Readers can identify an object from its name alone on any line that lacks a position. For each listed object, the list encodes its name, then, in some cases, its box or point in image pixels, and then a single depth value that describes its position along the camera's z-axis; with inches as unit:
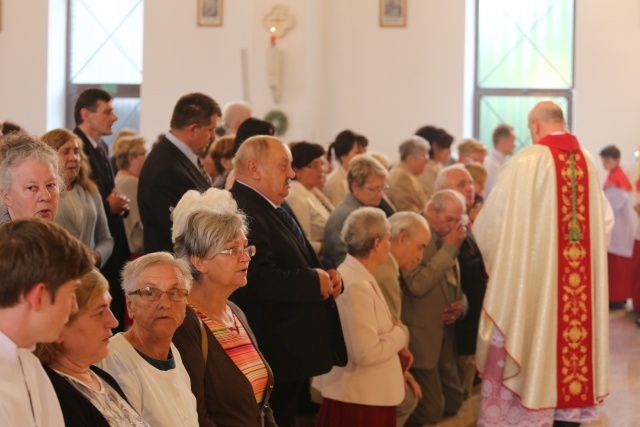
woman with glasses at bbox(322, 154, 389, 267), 240.1
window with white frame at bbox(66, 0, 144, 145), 577.9
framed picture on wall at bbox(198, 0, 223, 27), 543.8
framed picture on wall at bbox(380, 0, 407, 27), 551.2
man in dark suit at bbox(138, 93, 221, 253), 204.5
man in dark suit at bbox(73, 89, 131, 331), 226.1
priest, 248.8
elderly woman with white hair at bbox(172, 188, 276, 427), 137.3
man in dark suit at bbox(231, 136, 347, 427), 180.4
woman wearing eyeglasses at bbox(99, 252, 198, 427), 119.7
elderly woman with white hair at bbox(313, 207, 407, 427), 201.5
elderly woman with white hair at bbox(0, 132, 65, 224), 137.1
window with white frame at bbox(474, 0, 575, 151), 569.3
